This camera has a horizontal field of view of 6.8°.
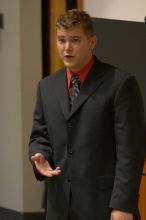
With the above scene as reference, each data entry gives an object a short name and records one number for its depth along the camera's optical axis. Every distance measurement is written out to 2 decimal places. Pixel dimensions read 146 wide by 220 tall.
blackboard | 6.31
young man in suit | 4.98
